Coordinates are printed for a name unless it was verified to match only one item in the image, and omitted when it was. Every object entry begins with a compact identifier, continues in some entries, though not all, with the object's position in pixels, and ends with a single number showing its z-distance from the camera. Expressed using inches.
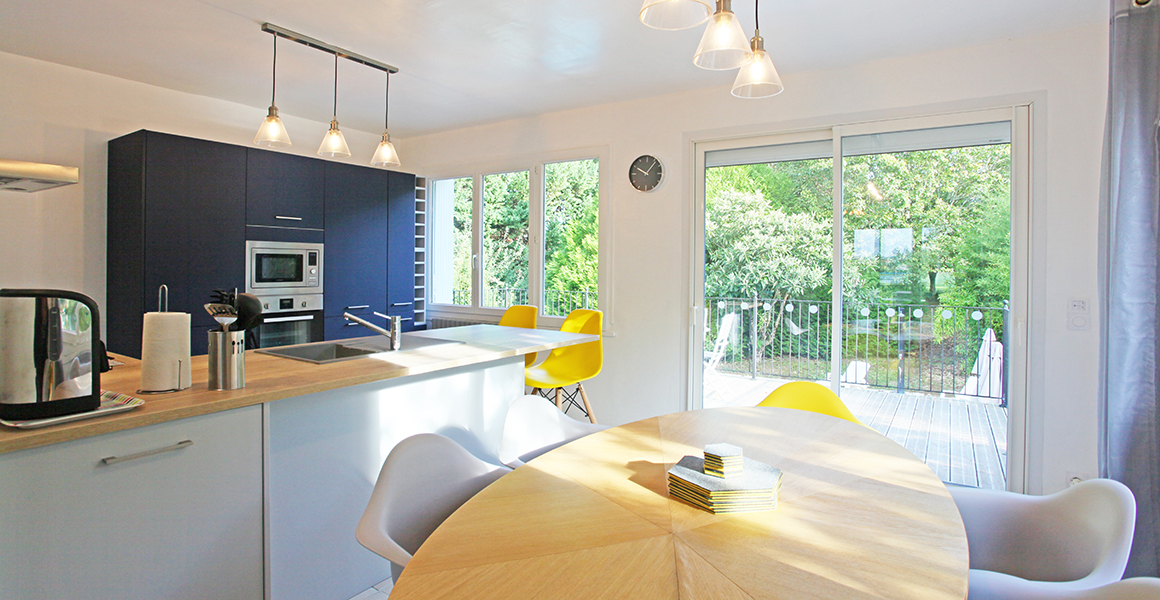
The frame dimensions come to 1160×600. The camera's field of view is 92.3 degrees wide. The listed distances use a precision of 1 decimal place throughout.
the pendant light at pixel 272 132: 115.3
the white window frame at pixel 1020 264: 116.5
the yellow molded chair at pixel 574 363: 146.1
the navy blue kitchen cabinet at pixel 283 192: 156.4
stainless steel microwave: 157.1
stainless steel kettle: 50.8
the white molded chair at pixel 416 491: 49.9
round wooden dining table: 37.1
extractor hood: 97.9
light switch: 111.6
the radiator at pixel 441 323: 208.4
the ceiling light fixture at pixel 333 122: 116.0
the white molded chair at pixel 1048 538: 46.6
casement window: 176.2
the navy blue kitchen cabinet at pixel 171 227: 134.5
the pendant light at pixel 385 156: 131.4
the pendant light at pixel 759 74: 70.5
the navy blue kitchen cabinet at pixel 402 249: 196.5
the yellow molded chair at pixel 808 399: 93.3
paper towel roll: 65.2
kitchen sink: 95.7
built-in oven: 161.3
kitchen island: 53.2
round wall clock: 159.2
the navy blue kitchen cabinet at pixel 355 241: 177.6
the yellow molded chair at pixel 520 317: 169.8
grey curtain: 88.4
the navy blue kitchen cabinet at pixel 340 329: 178.2
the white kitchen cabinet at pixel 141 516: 52.1
